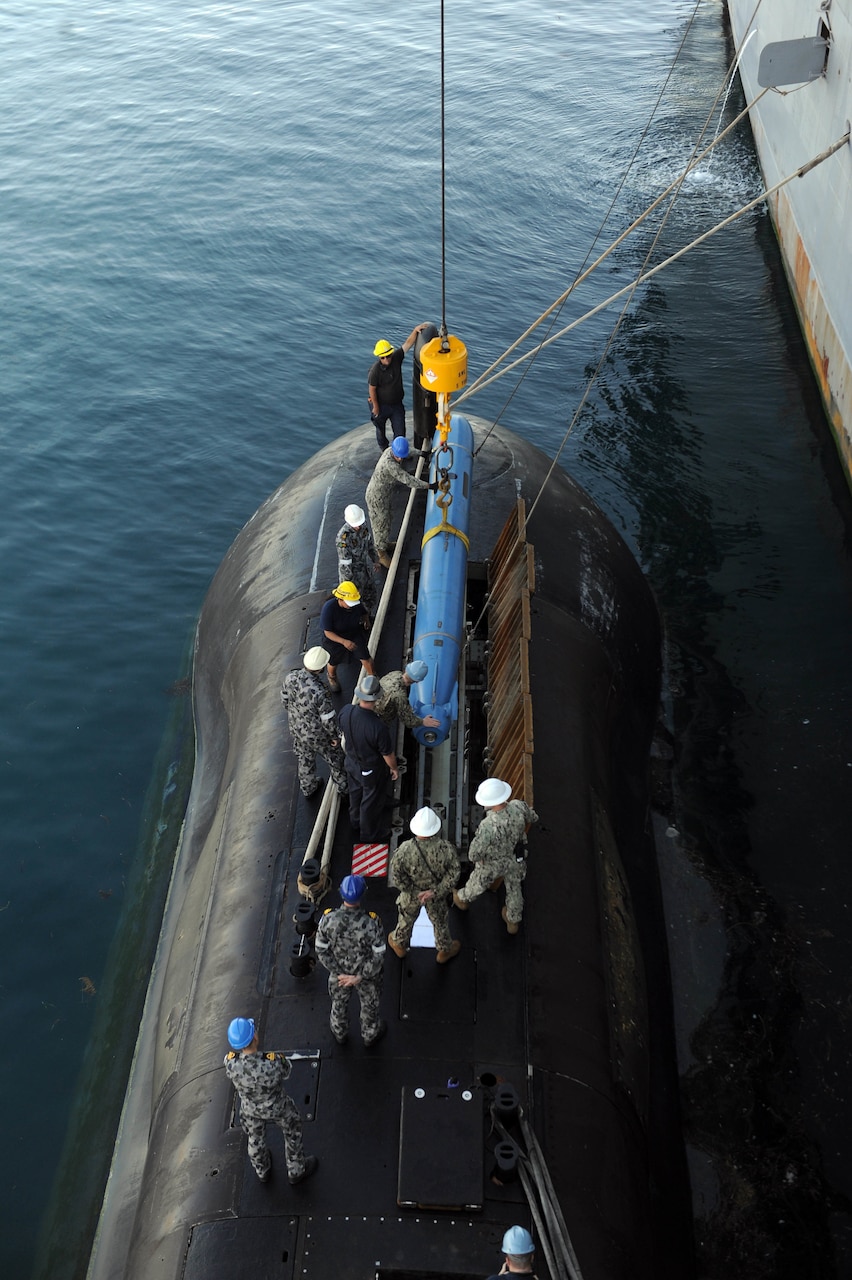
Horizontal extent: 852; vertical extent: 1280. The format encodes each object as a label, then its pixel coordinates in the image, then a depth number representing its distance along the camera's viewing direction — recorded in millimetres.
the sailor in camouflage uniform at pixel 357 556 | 13156
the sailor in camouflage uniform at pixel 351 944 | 8578
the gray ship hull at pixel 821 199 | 21672
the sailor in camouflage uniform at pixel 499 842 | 9602
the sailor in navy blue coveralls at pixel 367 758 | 10109
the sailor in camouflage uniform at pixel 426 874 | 9086
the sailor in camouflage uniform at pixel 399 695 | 10633
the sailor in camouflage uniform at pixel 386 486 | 13961
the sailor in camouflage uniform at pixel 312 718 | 10812
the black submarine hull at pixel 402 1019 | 8406
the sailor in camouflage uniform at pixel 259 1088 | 7891
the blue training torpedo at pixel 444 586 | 11570
